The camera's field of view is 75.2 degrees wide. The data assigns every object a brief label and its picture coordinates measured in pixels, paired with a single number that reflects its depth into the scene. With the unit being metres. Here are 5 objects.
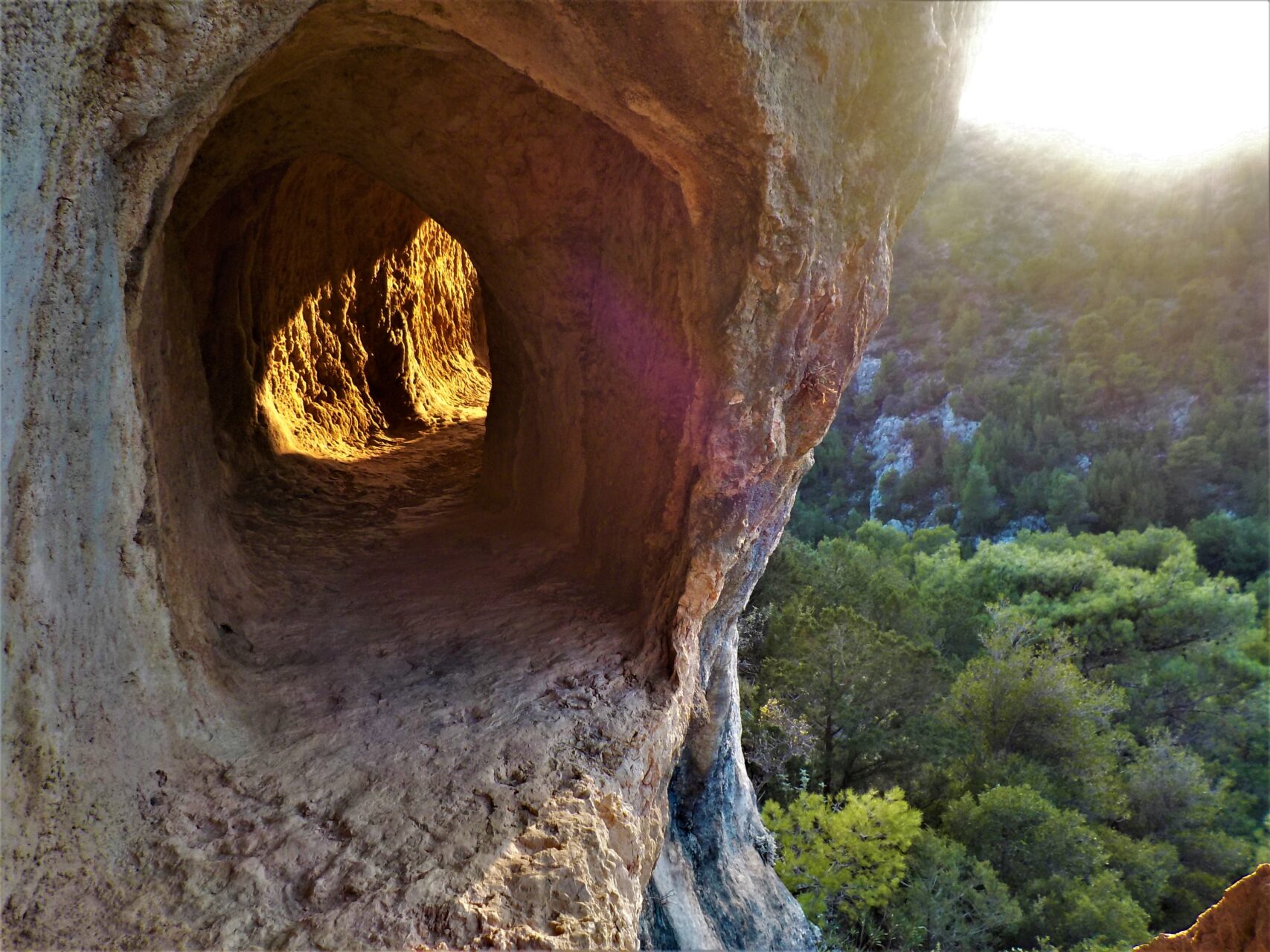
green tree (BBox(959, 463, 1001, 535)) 22.80
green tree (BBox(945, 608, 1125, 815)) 10.49
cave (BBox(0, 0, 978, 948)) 1.85
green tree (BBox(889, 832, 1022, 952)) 8.16
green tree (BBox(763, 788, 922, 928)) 8.26
